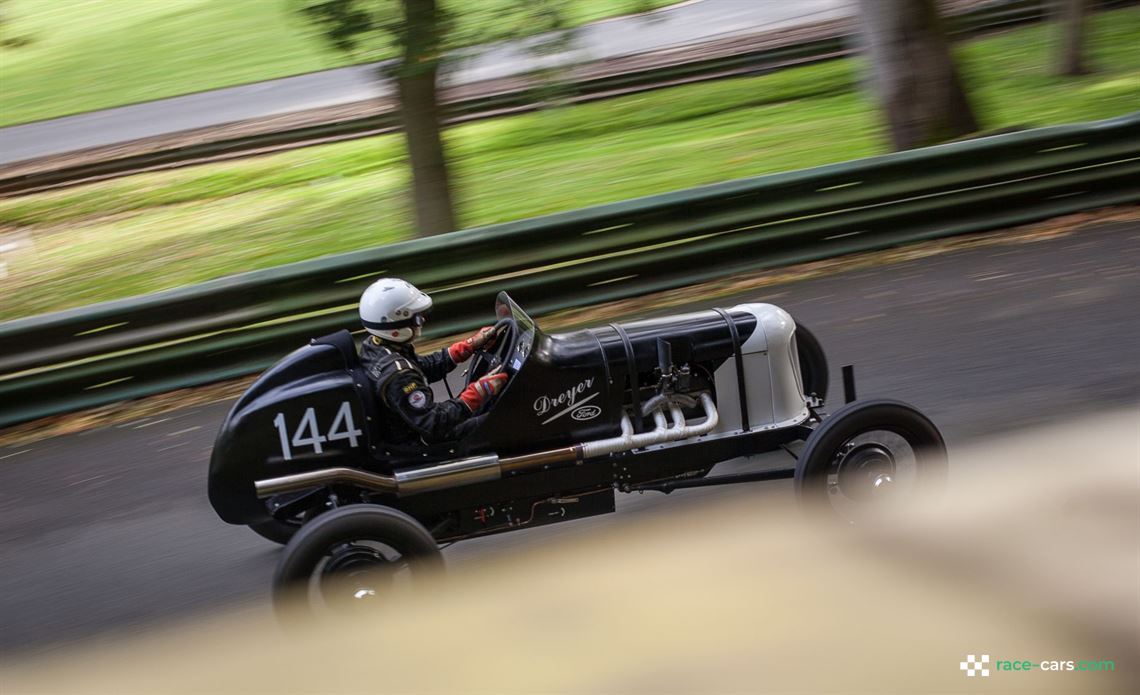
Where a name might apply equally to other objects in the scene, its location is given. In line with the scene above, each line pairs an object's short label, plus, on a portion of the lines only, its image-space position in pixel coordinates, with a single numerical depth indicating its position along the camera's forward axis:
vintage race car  5.41
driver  5.41
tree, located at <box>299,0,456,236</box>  9.10
